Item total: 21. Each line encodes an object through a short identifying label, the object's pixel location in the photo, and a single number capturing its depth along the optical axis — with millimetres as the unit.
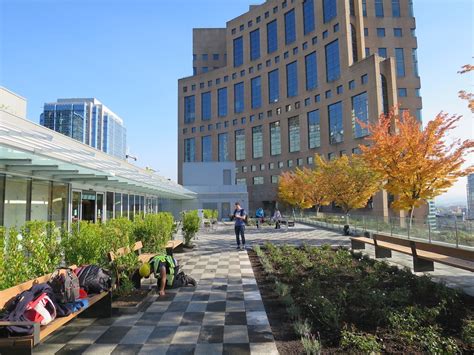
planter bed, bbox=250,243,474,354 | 3812
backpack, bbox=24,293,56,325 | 3523
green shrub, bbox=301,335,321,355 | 3533
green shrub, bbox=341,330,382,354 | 3613
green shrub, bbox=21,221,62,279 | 4977
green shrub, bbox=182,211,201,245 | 13164
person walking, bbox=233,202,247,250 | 12302
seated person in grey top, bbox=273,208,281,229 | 25150
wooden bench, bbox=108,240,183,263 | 6305
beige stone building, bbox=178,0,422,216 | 44906
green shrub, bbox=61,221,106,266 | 5746
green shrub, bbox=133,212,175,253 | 9375
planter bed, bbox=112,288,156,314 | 5422
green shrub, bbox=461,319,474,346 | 3729
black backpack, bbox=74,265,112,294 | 4918
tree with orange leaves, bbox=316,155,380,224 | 21750
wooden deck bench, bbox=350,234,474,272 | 5992
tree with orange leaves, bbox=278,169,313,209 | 39003
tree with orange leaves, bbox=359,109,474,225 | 13930
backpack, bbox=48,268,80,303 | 4090
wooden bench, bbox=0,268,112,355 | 3148
